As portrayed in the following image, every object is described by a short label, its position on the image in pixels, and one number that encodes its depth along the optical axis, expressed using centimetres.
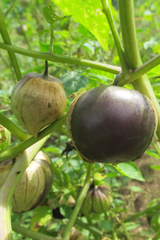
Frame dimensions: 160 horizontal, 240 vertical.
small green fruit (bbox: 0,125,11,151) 19
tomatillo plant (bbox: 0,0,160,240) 13
